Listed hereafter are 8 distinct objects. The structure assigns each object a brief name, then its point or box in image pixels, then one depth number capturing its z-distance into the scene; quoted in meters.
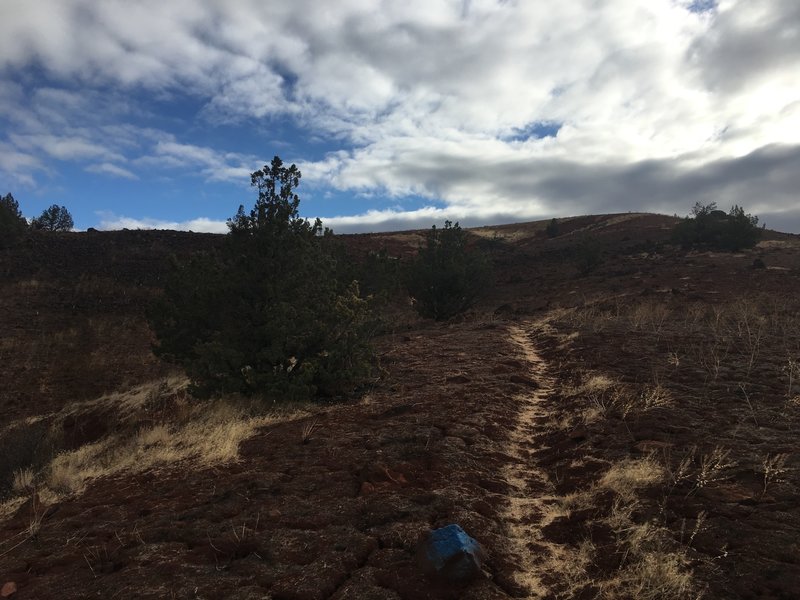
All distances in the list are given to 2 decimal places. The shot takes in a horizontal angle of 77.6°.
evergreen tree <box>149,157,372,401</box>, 9.82
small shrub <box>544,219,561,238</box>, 61.41
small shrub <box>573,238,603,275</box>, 35.89
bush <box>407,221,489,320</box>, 23.16
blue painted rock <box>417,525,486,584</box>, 3.78
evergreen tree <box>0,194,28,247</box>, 41.03
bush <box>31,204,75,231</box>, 60.82
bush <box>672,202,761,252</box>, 35.67
